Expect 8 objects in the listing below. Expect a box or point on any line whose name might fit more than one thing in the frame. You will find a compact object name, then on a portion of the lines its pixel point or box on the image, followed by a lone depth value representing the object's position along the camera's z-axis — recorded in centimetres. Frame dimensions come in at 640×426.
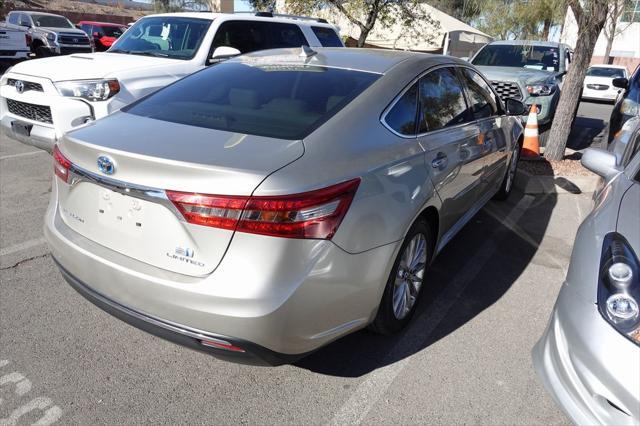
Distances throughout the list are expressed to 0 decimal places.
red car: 2411
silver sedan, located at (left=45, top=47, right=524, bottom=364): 213
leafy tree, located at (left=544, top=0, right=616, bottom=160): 627
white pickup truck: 1550
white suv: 523
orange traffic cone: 739
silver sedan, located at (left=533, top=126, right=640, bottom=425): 190
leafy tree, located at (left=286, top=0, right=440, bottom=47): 1324
